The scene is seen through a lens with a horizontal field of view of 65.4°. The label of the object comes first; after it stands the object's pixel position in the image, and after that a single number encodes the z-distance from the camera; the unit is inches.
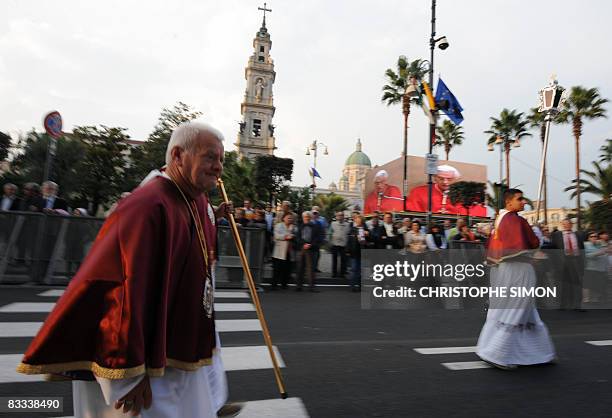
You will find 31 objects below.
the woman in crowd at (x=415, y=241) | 423.5
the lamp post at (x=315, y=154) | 1697.7
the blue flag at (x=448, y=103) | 652.7
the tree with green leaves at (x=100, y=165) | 1123.9
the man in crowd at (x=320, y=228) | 433.7
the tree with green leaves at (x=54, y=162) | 1079.0
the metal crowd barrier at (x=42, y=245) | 343.9
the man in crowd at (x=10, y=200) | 362.4
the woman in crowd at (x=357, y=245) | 426.0
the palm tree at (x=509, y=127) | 1658.5
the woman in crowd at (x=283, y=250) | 405.4
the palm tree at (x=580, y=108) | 1310.3
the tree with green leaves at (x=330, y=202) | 2081.7
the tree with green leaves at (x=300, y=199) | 1370.8
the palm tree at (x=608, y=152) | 1526.2
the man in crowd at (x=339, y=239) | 465.7
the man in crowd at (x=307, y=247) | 410.0
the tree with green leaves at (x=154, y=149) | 1133.1
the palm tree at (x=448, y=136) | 1972.2
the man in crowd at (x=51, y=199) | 371.6
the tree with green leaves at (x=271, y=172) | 1133.1
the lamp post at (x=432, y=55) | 617.6
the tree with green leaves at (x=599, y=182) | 1321.4
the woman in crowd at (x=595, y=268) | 394.0
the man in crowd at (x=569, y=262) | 392.8
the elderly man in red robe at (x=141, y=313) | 73.1
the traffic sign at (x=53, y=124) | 407.5
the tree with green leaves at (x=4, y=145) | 1166.8
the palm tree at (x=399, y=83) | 1375.5
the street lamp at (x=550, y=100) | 558.3
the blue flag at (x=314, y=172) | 1677.9
